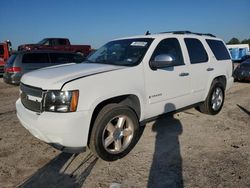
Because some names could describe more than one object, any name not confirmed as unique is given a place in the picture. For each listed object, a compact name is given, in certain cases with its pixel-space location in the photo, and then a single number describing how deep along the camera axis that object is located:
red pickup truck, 13.14
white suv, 2.42
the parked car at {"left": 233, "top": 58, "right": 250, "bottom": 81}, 8.81
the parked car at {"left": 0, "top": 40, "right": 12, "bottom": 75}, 11.02
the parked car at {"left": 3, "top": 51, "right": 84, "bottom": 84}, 7.55
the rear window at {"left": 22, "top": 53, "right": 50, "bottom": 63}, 7.87
